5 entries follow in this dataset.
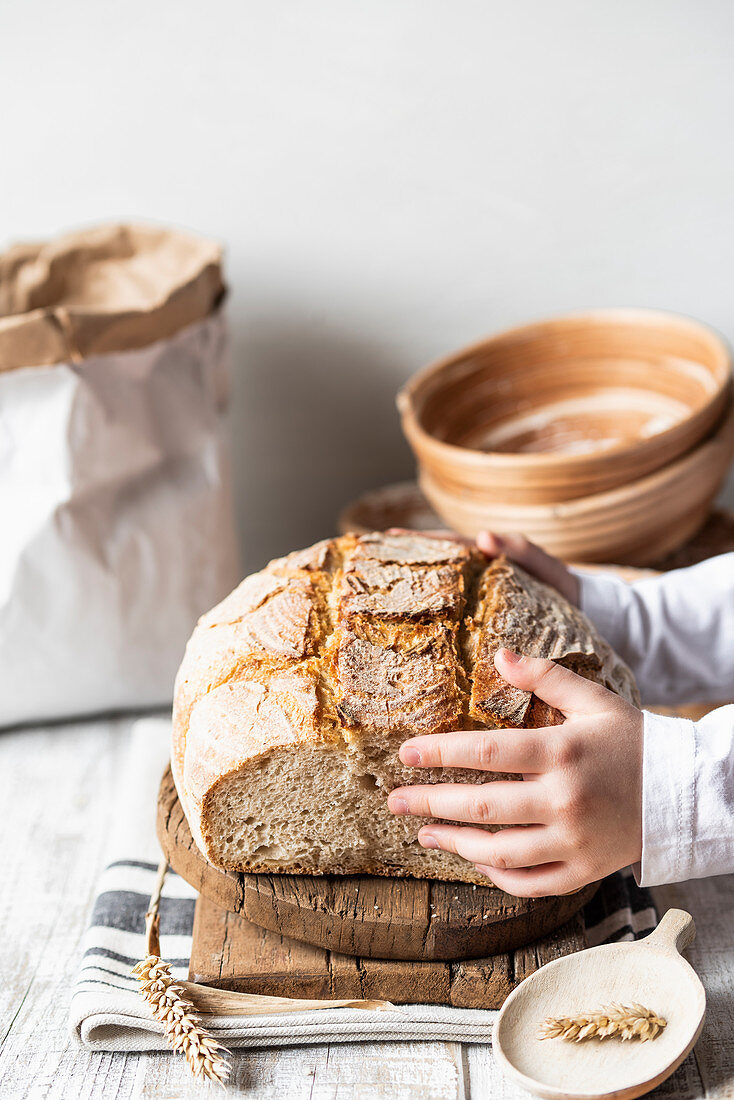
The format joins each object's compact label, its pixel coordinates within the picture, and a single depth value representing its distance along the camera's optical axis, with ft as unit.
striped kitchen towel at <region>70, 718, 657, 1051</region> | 2.68
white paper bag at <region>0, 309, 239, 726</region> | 4.24
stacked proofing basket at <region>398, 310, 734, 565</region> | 4.38
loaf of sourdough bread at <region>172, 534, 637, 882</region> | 2.64
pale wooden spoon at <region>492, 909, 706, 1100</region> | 2.31
